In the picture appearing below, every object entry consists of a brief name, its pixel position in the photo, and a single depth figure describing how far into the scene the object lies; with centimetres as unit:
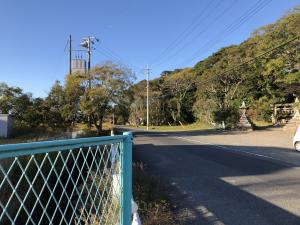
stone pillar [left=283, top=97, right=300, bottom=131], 1904
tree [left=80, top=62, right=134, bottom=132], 1775
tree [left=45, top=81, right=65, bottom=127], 1775
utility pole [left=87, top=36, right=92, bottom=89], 1982
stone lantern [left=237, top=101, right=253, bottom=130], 2161
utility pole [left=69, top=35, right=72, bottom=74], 2012
